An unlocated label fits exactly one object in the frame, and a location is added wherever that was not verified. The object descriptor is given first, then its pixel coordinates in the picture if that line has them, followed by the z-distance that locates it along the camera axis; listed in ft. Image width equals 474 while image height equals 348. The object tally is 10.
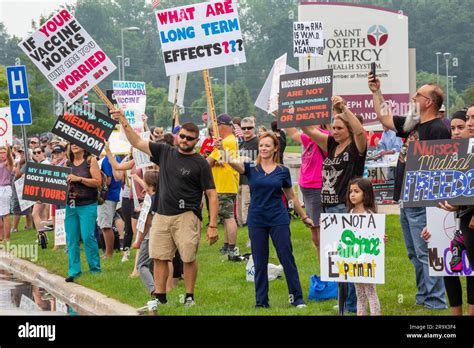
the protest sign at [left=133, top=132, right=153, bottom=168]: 43.57
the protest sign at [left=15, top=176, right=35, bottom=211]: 61.26
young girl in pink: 28.86
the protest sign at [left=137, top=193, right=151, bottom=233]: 39.14
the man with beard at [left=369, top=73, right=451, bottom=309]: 30.40
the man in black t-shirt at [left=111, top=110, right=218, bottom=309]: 34.76
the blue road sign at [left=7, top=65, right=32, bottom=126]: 59.67
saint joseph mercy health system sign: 74.23
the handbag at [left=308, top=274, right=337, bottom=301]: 35.42
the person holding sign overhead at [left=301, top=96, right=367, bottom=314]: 32.12
